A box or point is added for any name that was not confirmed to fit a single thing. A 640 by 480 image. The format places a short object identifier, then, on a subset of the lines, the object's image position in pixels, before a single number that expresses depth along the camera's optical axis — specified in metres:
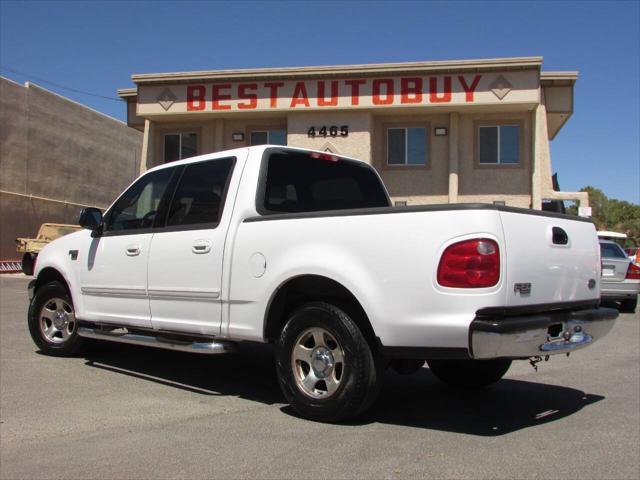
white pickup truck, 4.05
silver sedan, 13.63
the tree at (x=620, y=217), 74.81
